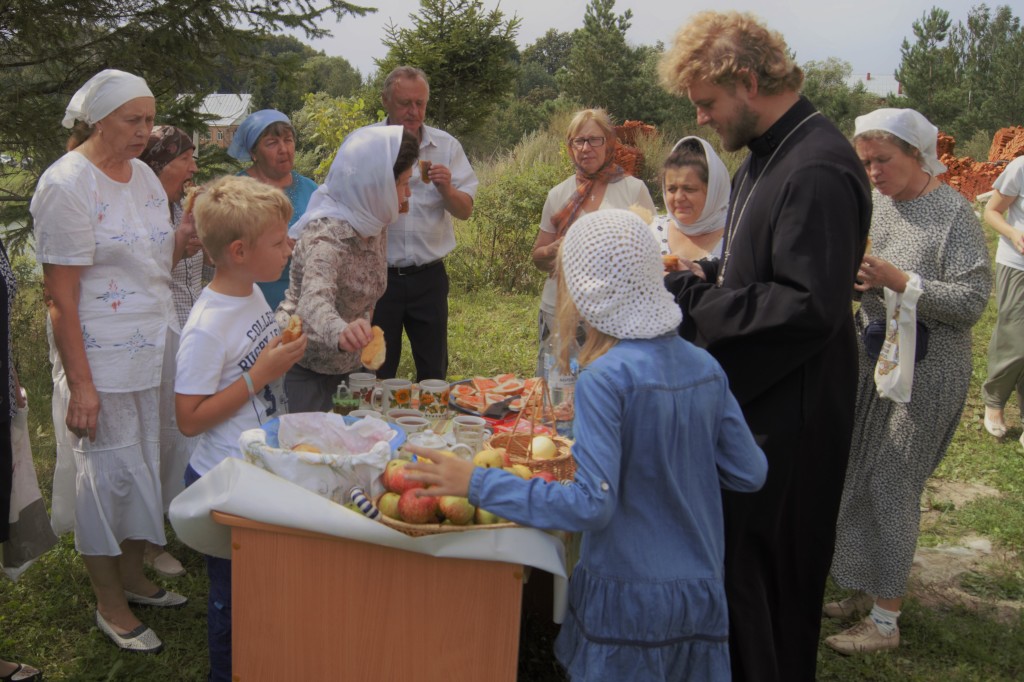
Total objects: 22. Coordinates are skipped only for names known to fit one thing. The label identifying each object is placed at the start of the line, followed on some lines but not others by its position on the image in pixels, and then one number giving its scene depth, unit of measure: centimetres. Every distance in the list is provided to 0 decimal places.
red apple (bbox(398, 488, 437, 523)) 201
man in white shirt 427
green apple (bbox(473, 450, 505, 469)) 225
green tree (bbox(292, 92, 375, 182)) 909
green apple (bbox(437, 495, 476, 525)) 202
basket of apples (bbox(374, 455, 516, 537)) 200
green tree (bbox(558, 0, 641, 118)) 3089
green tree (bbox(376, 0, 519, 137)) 1775
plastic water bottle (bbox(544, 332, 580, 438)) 270
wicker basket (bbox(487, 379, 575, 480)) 229
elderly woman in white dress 269
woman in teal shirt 400
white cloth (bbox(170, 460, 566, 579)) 202
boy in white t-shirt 236
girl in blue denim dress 178
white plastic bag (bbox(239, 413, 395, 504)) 212
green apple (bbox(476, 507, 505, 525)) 207
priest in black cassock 213
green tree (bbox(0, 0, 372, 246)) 474
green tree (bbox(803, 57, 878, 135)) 2864
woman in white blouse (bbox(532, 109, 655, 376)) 446
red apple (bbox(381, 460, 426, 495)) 210
